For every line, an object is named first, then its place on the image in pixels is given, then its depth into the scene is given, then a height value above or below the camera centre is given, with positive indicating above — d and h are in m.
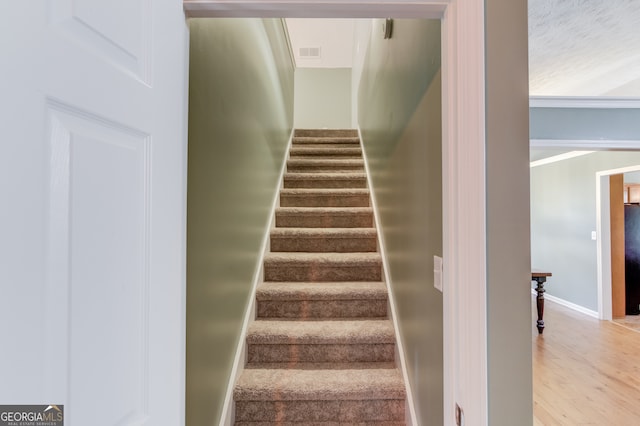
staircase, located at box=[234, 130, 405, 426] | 1.55 -0.65
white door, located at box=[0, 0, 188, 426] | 0.39 +0.01
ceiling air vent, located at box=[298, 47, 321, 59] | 5.28 +2.82
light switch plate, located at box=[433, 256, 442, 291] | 0.98 -0.17
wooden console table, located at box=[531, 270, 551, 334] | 3.95 -0.98
